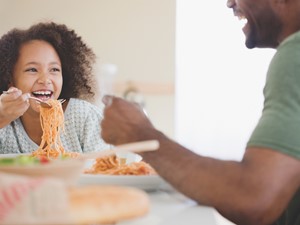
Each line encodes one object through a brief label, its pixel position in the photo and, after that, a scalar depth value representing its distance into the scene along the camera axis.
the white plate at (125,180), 0.97
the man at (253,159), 0.86
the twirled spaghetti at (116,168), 1.11
